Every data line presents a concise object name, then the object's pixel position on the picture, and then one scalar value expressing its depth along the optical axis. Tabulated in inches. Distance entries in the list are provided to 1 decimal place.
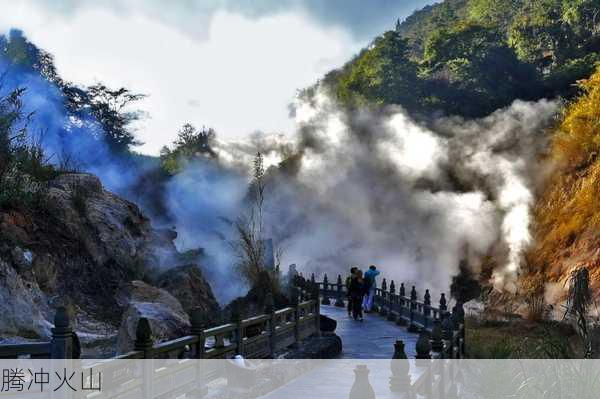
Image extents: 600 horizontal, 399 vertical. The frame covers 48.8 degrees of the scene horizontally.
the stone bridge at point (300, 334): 250.2
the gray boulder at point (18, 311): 572.4
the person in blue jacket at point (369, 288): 948.0
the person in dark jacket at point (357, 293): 885.9
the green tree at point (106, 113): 2201.0
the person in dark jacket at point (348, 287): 890.1
